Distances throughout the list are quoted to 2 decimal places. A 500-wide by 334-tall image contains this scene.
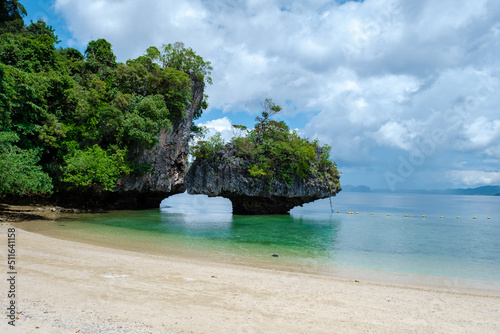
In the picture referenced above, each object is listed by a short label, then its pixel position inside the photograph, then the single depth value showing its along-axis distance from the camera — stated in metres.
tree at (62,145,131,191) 23.81
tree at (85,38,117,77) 32.56
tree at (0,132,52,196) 15.12
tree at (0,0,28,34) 33.00
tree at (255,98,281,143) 32.97
